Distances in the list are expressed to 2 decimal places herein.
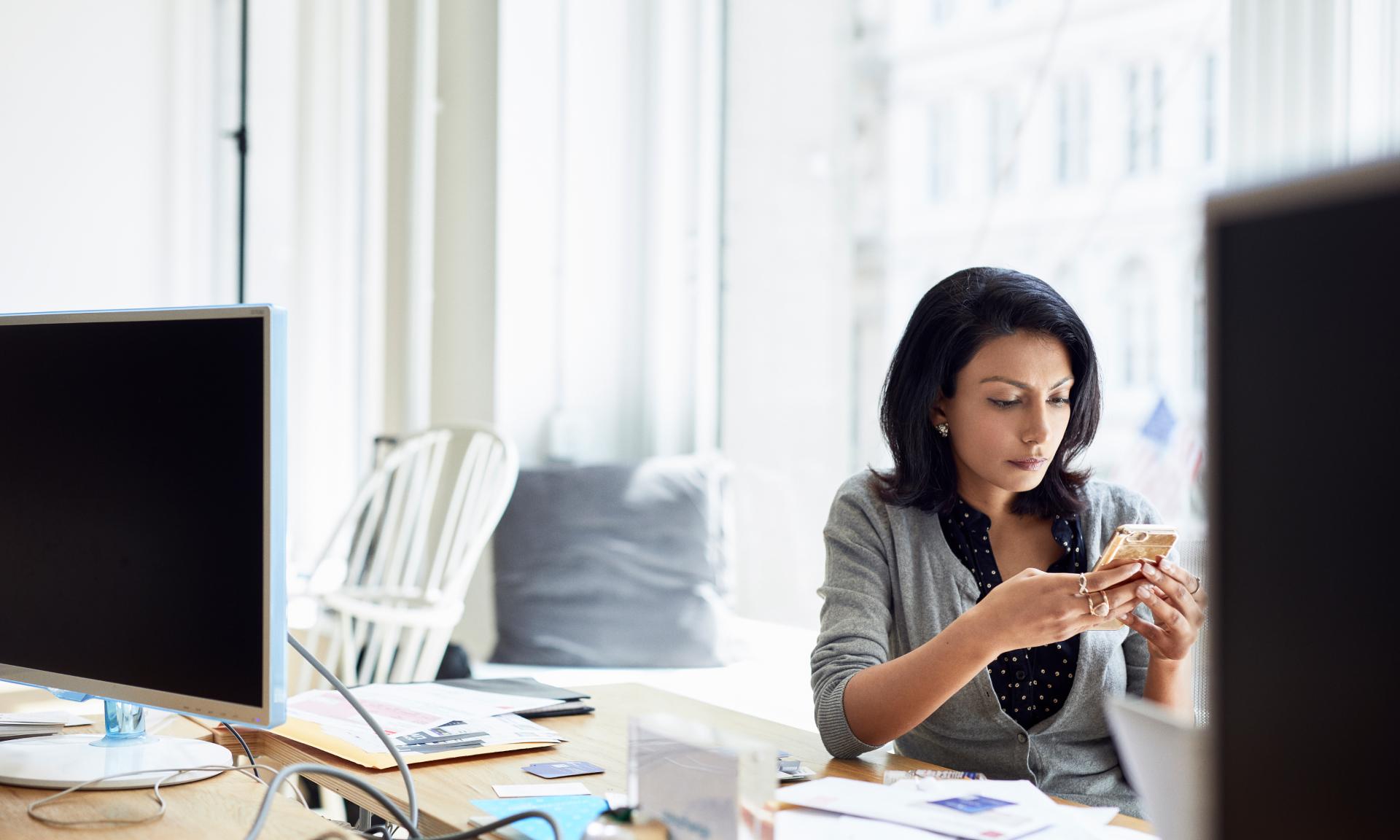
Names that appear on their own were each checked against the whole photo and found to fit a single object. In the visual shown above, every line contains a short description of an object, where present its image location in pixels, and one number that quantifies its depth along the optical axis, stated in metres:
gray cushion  2.59
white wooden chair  2.62
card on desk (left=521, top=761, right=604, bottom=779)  1.08
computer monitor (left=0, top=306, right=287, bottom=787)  0.94
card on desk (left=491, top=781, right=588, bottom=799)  1.01
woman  1.23
